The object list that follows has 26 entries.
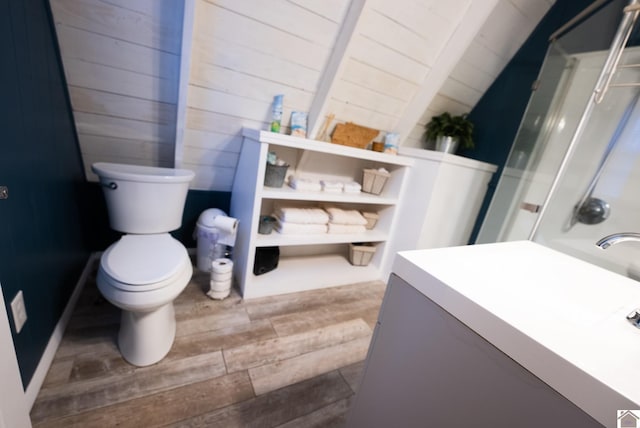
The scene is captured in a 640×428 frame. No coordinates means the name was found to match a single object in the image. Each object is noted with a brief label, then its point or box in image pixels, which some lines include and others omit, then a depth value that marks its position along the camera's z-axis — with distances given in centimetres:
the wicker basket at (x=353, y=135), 177
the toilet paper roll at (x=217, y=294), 159
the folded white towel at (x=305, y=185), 172
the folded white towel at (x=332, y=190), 183
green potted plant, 193
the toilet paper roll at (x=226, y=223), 162
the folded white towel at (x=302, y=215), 175
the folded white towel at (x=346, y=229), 189
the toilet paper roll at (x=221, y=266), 156
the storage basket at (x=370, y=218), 209
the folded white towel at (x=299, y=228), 174
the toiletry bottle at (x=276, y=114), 150
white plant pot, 187
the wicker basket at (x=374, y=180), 196
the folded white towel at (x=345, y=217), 190
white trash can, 171
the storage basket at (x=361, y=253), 212
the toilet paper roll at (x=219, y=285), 158
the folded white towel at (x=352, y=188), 191
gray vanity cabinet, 41
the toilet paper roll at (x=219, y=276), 157
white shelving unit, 152
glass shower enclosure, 125
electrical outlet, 81
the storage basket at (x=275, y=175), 159
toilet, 100
